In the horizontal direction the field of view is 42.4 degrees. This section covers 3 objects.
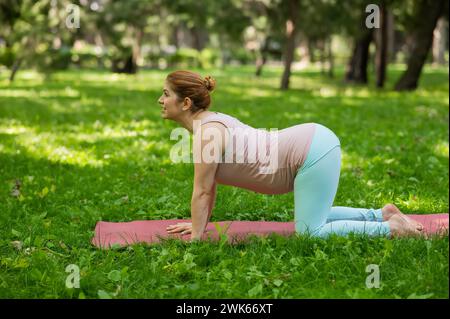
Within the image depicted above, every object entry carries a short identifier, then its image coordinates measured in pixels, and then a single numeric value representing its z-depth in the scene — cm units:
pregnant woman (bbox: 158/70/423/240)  438
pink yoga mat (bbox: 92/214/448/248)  461
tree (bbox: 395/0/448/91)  1797
